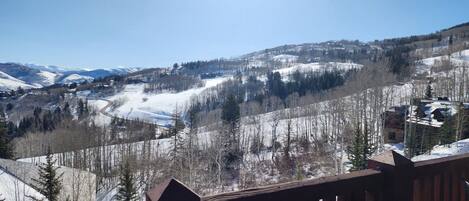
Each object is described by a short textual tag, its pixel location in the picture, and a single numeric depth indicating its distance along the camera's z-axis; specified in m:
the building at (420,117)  28.50
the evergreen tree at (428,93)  44.09
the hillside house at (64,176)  23.61
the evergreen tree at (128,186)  17.02
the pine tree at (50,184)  18.12
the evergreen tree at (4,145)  33.19
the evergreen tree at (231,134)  37.94
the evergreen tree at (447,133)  25.08
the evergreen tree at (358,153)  20.60
